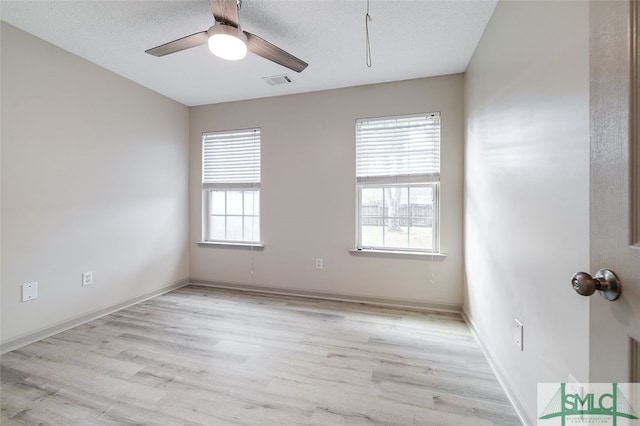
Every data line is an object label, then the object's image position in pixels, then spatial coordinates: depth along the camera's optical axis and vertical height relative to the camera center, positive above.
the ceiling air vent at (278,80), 2.83 +1.50
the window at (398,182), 2.88 +0.37
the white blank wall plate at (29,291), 2.14 -0.66
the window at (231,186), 3.52 +0.38
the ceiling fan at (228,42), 1.59 +1.19
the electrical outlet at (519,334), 1.46 -0.69
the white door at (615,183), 0.56 +0.07
